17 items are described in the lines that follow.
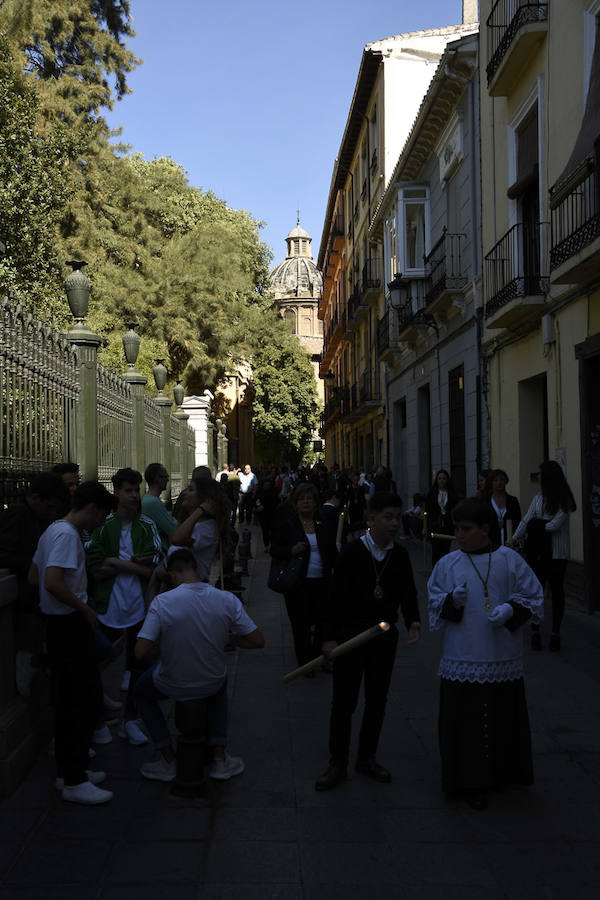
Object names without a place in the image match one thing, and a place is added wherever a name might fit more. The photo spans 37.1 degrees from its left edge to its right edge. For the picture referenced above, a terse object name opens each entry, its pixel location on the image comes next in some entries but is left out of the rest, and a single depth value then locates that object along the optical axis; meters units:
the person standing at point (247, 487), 23.04
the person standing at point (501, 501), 8.91
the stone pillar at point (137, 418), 11.55
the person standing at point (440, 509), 11.96
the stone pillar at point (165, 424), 14.94
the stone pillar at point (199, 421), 23.31
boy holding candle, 4.89
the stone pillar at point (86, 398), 8.00
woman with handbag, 7.40
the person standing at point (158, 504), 7.17
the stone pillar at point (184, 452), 18.36
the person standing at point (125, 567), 5.64
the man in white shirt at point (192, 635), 4.51
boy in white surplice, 4.50
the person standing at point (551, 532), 8.20
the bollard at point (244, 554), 14.09
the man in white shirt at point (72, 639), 4.55
